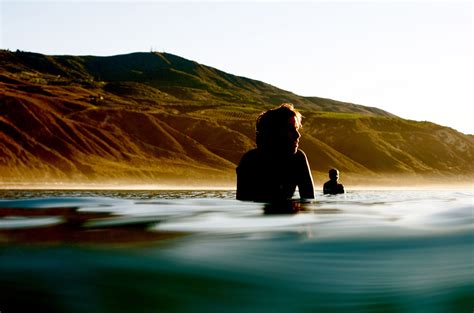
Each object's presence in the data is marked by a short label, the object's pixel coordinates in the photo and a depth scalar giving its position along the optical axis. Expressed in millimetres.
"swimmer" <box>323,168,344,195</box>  12438
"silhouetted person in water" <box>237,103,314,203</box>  7117
